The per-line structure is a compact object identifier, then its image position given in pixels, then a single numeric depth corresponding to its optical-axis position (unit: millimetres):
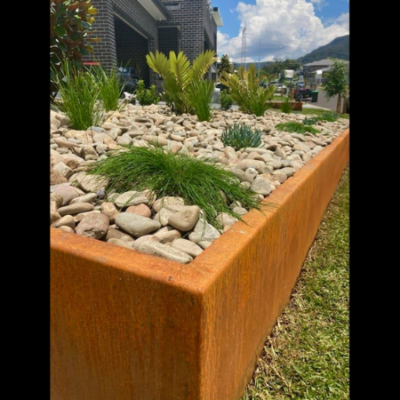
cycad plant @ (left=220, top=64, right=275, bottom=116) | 6602
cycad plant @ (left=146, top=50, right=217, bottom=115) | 5066
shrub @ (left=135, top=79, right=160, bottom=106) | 6656
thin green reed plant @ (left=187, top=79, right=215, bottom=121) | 4594
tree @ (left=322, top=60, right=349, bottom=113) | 16188
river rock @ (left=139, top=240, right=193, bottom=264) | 1174
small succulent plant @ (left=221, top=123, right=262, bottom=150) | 3061
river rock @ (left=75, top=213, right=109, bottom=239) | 1390
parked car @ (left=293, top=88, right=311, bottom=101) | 32347
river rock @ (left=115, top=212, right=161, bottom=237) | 1429
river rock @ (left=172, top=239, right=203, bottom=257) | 1263
